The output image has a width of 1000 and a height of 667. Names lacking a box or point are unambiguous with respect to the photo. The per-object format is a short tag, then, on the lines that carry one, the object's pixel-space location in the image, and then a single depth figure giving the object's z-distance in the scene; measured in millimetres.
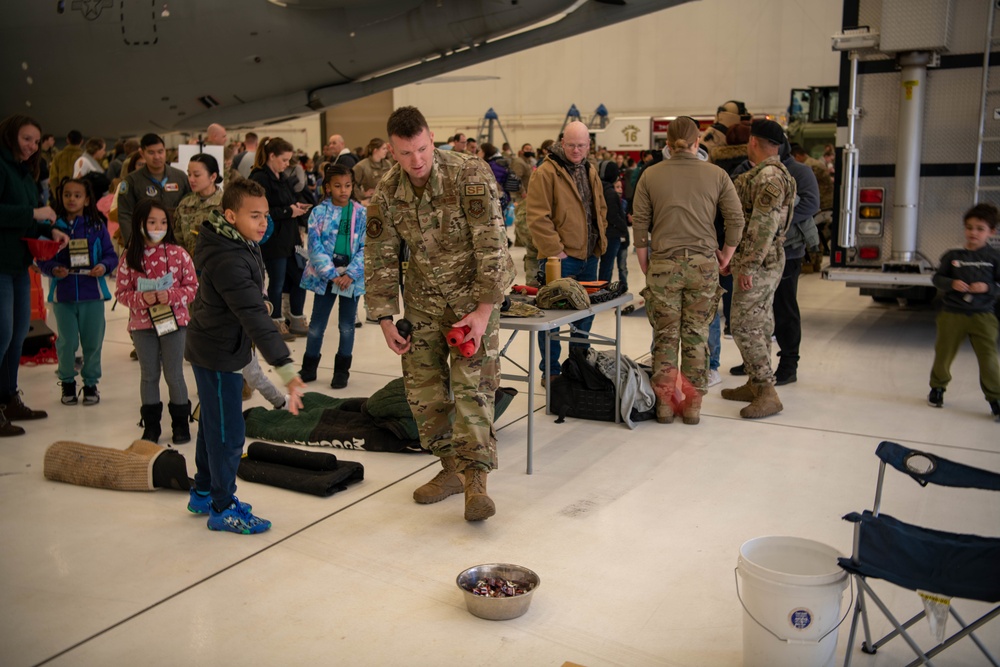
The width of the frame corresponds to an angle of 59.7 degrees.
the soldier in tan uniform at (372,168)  9594
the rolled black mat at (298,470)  4535
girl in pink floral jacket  5086
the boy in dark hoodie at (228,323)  3719
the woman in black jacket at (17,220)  5387
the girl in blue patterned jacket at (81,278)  5930
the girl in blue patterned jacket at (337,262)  6492
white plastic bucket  2611
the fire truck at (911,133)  7055
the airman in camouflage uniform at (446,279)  4000
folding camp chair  2547
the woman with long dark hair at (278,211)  7742
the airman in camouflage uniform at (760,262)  5758
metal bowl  3211
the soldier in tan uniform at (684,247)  5477
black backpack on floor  5816
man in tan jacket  5984
